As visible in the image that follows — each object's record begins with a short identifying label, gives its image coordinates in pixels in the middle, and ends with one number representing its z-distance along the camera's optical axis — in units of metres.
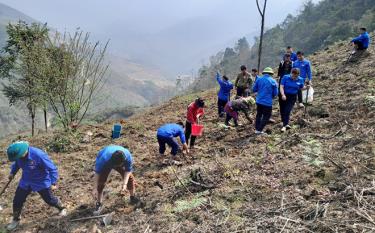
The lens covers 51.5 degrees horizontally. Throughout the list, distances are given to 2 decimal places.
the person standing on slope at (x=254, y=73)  12.16
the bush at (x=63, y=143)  11.10
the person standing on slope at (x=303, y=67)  10.61
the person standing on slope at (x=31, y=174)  5.98
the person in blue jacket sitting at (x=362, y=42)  13.86
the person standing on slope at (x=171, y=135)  8.05
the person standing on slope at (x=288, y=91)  8.80
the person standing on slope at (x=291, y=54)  12.19
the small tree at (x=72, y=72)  11.98
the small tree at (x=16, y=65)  20.23
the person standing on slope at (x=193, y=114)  8.81
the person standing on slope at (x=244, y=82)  11.18
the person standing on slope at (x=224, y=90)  11.20
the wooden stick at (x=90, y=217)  6.24
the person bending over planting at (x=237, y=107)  10.01
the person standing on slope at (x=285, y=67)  11.28
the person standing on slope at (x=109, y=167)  6.18
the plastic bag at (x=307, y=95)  10.12
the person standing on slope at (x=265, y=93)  8.75
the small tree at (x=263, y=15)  20.62
